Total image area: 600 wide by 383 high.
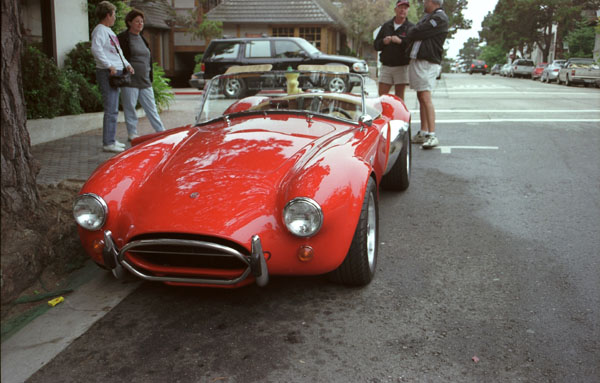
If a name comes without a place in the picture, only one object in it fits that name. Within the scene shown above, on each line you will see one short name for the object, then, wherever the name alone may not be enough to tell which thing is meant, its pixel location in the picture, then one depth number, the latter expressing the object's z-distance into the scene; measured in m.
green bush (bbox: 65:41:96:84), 9.33
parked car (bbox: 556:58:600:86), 23.04
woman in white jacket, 6.62
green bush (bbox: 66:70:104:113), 9.07
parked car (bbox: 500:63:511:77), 43.69
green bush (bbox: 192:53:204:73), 26.41
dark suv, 15.53
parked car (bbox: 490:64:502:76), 53.44
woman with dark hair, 7.15
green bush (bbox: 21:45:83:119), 7.64
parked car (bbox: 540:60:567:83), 27.68
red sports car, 2.71
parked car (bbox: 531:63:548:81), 34.16
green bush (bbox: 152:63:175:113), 11.64
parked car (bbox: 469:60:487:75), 57.28
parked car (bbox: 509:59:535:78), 39.19
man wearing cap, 7.60
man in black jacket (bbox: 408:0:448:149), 7.13
